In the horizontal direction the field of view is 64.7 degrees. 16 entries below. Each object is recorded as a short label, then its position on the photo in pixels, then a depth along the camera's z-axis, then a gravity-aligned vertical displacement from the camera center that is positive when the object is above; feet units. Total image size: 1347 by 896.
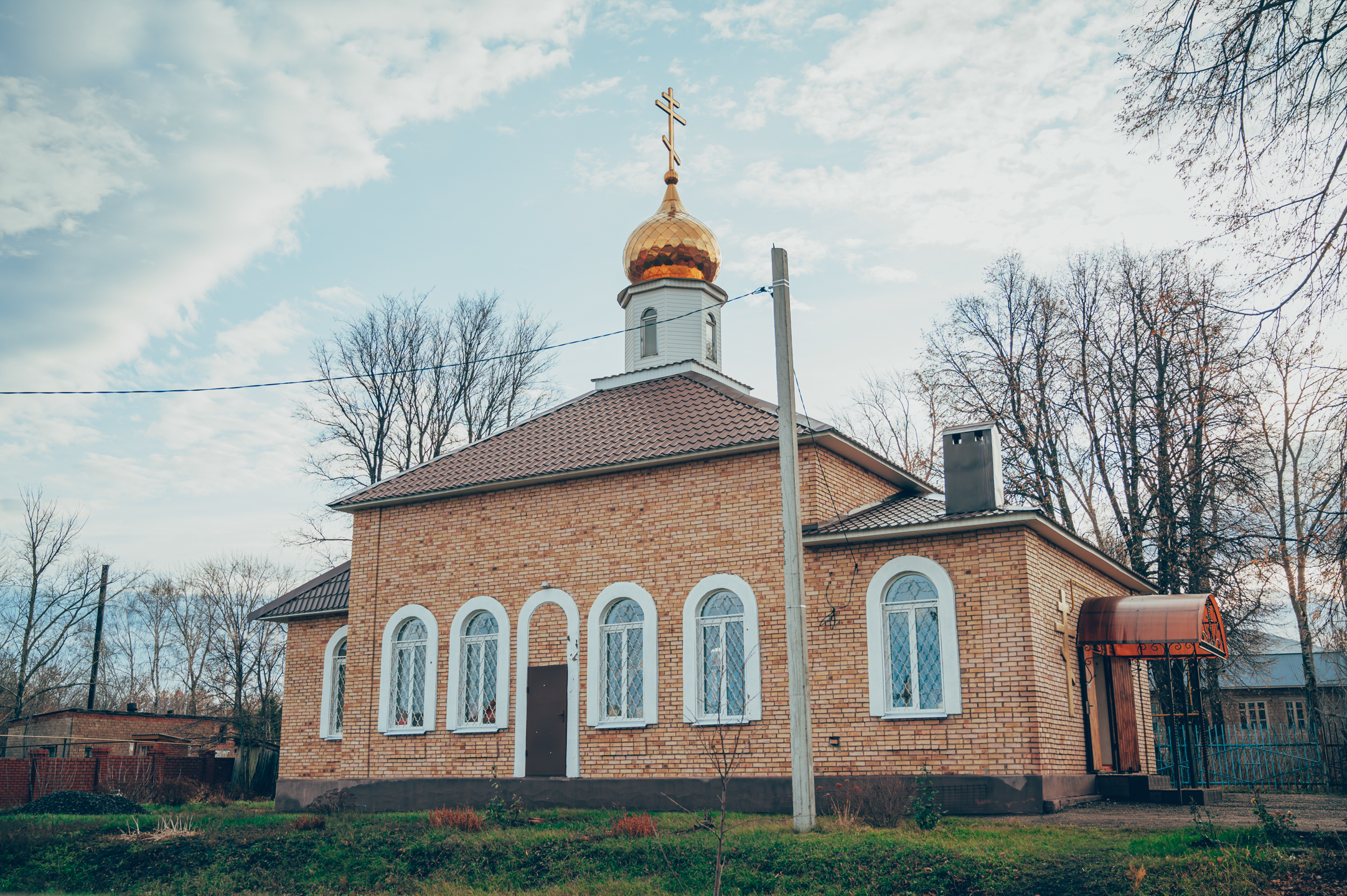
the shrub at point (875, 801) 36.81 -4.16
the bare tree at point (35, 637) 112.06 +5.88
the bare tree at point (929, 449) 87.15 +20.09
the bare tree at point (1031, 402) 80.33 +21.12
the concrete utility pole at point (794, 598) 35.19 +2.87
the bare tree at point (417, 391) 98.37 +27.47
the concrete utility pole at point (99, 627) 107.45 +6.62
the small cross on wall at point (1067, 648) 46.50 +1.47
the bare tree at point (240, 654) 113.60 +4.08
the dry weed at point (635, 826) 36.70 -4.79
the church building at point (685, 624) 42.75 +2.73
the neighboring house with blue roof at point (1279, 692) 102.42 -1.21
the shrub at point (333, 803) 53.36 -5.70
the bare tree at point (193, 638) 146.10 +7.09
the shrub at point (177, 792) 68.23 -6.52
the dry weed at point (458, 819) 41.24 -5.09
